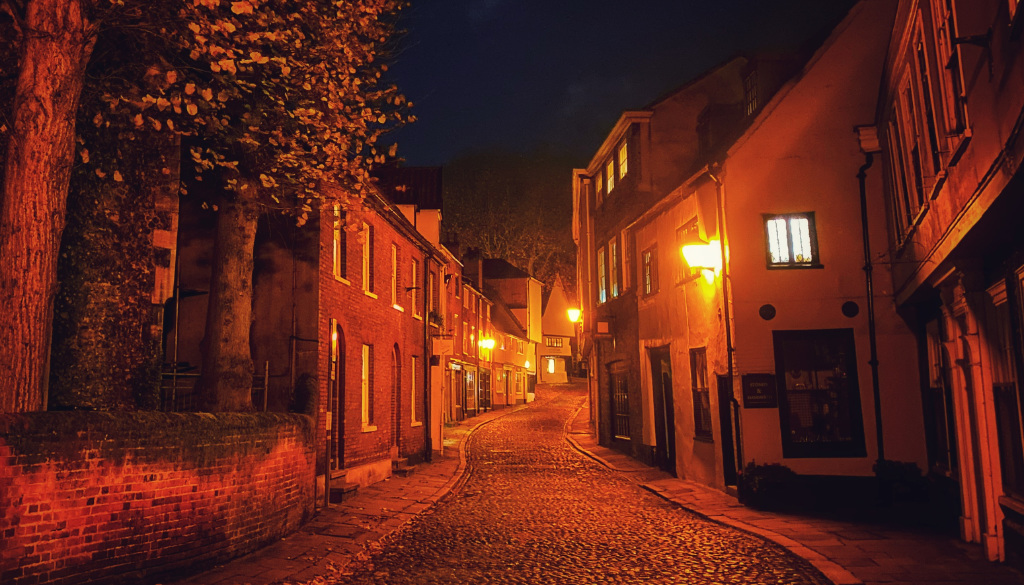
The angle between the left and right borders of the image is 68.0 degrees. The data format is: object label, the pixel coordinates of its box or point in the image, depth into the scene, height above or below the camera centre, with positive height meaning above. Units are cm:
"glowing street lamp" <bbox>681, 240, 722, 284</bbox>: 1403 +236
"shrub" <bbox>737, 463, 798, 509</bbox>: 1287 -176
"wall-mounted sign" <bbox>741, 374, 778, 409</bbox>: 1320 -17
